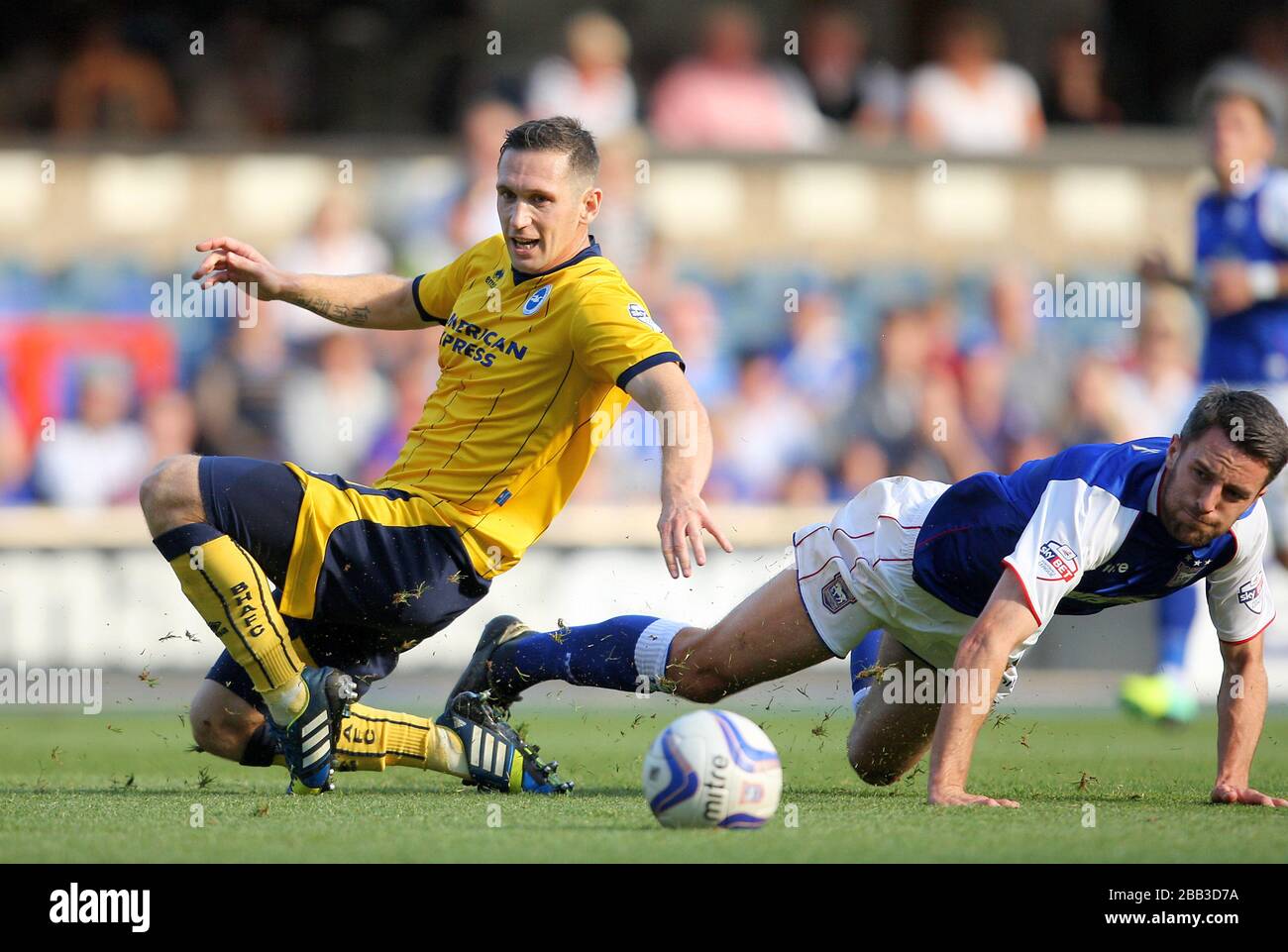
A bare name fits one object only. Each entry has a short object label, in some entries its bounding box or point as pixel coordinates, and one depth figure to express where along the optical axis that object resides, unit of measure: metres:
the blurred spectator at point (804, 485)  13.42
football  5.49
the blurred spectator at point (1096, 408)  13.64
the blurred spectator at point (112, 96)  15.43
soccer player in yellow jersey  6.29
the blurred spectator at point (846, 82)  15.84
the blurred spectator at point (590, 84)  13.99
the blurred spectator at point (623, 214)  13.43
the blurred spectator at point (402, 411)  12.96
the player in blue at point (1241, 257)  9.46
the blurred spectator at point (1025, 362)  13.95
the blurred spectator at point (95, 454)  13.14
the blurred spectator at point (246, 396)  13.34
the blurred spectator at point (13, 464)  13.16
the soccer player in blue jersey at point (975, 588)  5.72
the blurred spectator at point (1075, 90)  16.31
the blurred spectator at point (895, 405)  13.46
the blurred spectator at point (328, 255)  13.51
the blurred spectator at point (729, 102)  15.18
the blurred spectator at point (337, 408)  13.12
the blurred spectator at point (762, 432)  13.36
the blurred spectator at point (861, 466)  13.38
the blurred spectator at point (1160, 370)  13.63
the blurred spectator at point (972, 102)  15.47
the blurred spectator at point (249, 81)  15.99
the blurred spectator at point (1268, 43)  16.97
